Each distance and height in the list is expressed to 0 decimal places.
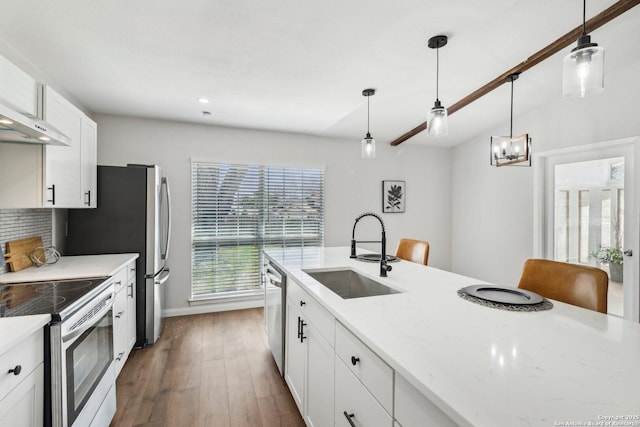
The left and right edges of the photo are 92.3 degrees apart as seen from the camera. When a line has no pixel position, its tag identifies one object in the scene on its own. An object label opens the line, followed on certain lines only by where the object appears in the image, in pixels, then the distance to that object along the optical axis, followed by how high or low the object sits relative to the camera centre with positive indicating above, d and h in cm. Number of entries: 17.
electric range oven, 134 -67
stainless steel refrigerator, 282 -16
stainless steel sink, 216 -51
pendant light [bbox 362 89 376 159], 285 +61
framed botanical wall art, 489 +28
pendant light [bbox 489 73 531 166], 269 +61
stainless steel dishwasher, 229 -78
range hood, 141 +42
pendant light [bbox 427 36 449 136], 209 +65
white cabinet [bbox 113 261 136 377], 227 -86
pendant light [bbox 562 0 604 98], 133 +66
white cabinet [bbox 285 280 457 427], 88 -65
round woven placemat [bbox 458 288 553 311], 131 -40
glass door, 303 +4
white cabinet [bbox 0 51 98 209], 174 +35
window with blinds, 394 -9
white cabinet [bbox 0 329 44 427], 109 -67
